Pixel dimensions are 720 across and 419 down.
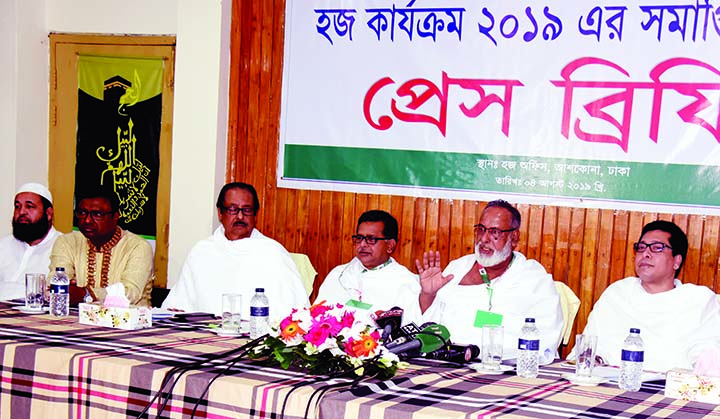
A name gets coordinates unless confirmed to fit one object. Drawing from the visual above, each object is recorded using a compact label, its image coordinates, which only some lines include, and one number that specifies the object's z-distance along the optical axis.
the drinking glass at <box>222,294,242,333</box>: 3.65
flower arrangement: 2.89
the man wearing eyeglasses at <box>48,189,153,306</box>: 4.98
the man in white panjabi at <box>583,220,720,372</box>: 3.91
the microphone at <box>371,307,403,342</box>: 3.38
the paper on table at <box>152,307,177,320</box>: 4.00
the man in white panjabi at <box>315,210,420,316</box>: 4.87
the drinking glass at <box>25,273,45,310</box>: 4.06
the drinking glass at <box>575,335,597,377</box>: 3.04
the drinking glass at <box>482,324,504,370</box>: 3.18
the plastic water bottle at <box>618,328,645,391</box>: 2.93
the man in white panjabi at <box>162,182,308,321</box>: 4.97
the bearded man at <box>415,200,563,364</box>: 4.10
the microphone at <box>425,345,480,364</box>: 3.29
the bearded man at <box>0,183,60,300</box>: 5.30
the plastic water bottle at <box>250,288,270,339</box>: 3.54
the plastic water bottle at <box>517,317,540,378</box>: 3.10
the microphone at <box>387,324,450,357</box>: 3.27
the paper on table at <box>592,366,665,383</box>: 3.11
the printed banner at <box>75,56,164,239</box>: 6.05
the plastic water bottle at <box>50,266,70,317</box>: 3.90
